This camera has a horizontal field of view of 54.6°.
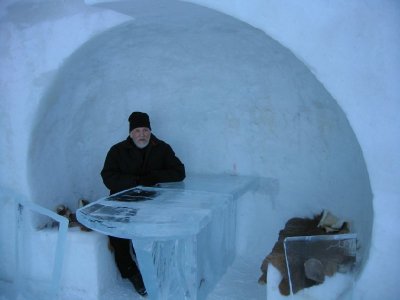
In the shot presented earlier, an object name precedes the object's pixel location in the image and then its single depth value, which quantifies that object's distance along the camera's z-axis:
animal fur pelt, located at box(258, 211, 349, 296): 2.18
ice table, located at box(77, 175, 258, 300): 2.02
